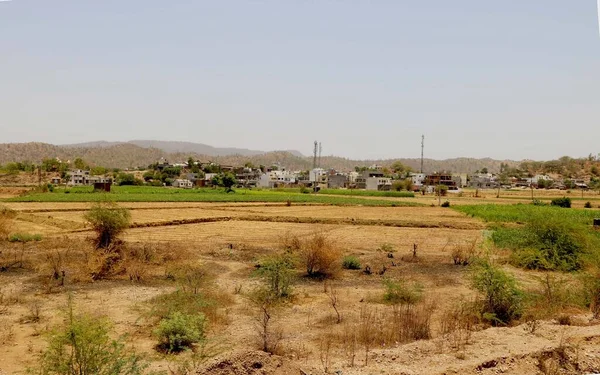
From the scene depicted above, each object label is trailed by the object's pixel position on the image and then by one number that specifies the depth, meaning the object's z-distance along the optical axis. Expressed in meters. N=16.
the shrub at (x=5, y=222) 20.58
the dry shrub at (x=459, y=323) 8.91
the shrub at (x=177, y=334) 9.00
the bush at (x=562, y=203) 51.12
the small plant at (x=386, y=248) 20.76
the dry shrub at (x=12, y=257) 15.51
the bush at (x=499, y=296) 10.83
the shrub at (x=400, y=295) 12.22
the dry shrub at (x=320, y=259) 15.41
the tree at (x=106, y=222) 17.09
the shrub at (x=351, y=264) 16.70
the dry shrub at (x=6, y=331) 9.11
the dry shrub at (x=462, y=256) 17.89
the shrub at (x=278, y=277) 12.54
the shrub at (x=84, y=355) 6.54
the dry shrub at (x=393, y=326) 9.29
